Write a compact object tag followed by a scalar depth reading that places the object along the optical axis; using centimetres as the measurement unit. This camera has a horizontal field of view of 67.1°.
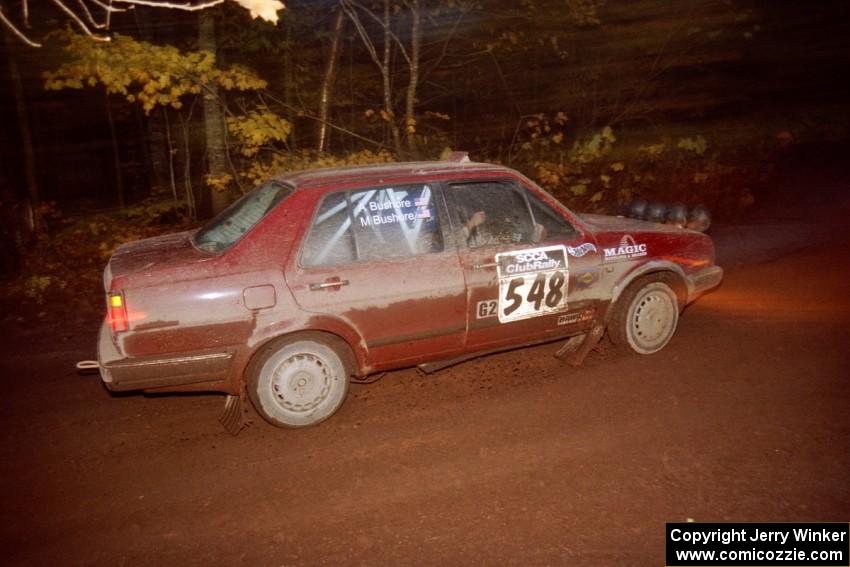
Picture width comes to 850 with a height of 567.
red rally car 420
